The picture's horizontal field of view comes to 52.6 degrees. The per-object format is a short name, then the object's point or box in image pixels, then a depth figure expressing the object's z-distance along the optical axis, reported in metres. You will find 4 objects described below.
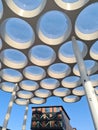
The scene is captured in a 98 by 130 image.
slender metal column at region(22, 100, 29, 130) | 20.82
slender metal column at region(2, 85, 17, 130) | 17.03
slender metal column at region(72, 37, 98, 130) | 8.55
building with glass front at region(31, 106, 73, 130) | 38.33
